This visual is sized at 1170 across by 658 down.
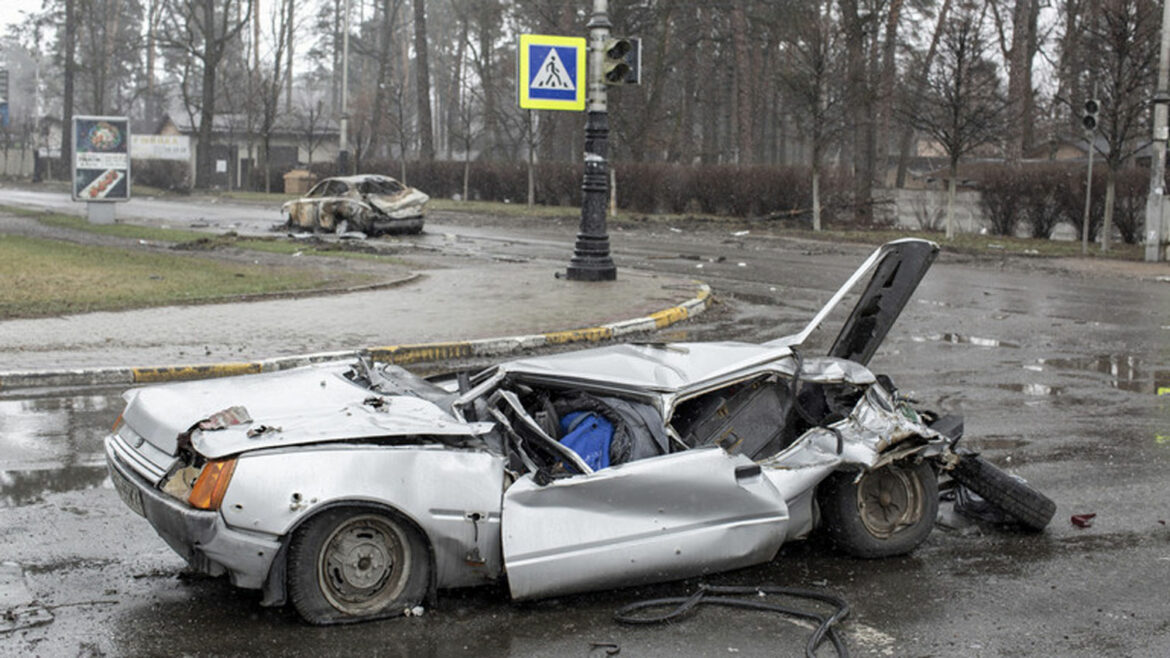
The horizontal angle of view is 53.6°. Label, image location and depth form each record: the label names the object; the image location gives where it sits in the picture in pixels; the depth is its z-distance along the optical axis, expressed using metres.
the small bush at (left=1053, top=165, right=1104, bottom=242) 28.61
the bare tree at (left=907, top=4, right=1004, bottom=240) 28.16
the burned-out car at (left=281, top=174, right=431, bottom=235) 27.39
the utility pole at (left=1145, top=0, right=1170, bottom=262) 23.81
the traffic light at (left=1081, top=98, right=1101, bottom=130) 23.98
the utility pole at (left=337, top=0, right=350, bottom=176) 40.16
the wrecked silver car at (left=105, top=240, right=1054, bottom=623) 4.61
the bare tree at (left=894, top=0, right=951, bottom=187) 29.77
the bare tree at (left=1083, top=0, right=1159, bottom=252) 25.50
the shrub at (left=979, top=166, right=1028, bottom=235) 30.23
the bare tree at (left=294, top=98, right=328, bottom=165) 67.38
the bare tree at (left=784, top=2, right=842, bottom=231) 30.58
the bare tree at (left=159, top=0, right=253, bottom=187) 55.25
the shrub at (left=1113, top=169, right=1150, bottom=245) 28.23
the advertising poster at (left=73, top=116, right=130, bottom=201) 28.39
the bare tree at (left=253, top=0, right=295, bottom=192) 52.75
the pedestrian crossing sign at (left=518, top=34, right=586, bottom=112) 17.42
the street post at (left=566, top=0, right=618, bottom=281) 17.05
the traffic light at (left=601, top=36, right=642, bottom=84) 16.64
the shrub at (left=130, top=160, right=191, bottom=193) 60.12
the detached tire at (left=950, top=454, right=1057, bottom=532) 5.99
